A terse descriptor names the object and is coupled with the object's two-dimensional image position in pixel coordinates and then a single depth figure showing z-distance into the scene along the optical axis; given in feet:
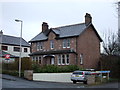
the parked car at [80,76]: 84.02
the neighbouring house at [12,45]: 186.09
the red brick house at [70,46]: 128.26
